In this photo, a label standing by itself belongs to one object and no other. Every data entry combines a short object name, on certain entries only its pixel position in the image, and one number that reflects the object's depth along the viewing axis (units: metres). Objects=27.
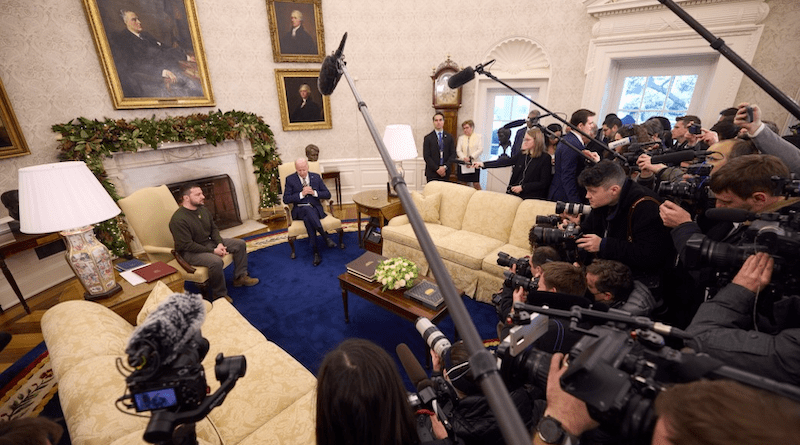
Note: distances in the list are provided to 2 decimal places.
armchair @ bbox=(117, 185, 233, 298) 3.38
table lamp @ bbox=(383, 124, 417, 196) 4.19
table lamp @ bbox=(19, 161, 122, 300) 2.04
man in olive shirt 3.41
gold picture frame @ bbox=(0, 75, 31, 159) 3.54
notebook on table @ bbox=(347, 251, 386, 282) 3.18
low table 2.71
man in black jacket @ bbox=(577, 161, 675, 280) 2.12
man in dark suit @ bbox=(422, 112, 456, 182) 5.51
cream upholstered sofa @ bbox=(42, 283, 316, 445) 1.35
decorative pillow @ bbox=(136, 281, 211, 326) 2.12
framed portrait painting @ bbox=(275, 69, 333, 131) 5.88
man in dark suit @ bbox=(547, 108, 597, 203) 3.39
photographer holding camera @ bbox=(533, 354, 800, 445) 0.59
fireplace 5.34
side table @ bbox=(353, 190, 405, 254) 4.57
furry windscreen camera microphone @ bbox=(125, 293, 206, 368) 0.75
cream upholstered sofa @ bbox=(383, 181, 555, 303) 3.49
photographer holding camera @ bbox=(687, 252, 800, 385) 1.04
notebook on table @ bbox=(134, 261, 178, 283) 2.78
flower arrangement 2.92
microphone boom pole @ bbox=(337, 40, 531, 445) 0.37
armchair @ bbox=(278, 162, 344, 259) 4.60
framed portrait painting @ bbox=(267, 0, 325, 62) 5.48
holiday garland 4.02
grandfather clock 5.95
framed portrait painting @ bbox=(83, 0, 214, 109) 4.24
